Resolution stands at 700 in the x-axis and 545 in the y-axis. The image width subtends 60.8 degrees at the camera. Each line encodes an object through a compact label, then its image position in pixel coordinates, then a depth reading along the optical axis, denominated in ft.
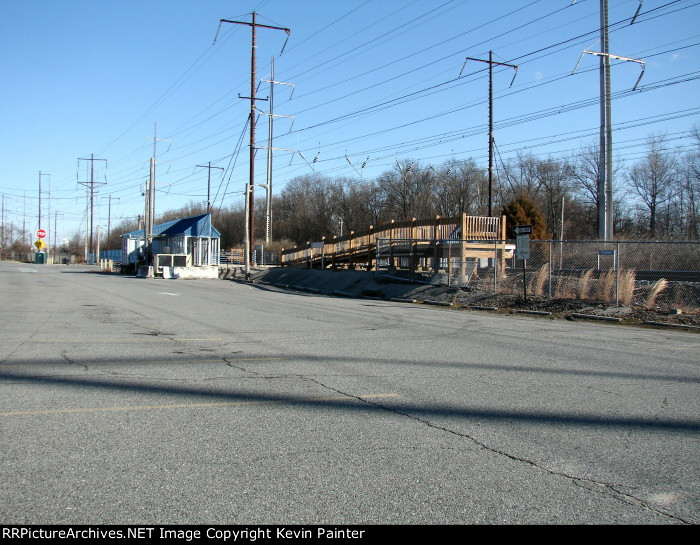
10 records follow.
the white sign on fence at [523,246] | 64.59
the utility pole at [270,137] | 173.99
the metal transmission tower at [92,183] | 285.70
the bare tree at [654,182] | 195.62
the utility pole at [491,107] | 129.29
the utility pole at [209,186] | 261.07
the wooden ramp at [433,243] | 83.48
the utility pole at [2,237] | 417.92
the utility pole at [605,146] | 92.58
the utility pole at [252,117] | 143.08
